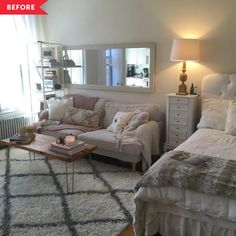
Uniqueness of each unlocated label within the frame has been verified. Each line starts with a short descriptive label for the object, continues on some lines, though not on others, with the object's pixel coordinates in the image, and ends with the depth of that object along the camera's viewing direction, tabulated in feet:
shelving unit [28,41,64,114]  15.52
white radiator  14.80
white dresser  11.21
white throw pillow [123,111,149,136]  11.46
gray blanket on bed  5.62
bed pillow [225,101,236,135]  9.46
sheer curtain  14.57
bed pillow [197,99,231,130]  10.26
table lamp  10.82
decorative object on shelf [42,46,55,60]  15.53
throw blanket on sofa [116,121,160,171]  10.84
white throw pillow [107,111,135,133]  12.00
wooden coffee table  9.14
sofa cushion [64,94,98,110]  14.32
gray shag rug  7.42
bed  5.59
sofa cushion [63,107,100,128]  13.53
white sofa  10.80
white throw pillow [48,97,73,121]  14.20
